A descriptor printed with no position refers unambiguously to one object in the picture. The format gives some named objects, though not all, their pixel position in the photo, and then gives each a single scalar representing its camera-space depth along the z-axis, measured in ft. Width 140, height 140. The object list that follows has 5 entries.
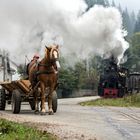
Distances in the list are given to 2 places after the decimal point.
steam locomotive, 161.38
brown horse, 72.95
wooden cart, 76.59
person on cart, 77.59
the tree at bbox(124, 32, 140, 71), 362.18
